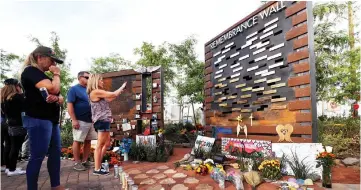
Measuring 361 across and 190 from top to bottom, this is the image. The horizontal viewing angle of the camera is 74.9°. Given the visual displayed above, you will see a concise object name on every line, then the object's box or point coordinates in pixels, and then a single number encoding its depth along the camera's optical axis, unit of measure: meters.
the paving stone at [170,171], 4.18
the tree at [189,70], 13.52
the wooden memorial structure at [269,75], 3.94
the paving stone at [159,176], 3.88
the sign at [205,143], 5.49
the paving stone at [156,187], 3.28
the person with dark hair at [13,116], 4.18
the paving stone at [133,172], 4.23
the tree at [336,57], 9.96
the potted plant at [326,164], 3.27
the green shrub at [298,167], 3.54
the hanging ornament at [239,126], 5.07
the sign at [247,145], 4.40
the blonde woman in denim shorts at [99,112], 4.05
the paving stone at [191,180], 3.58
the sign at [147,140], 5.85
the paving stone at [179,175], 3.89
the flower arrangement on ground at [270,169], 3.55
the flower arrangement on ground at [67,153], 6.00
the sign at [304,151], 3.66
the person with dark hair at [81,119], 4.52
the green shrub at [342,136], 5.62
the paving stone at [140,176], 3.94
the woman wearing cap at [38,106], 2.54
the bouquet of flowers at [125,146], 5.58
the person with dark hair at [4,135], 4.57
